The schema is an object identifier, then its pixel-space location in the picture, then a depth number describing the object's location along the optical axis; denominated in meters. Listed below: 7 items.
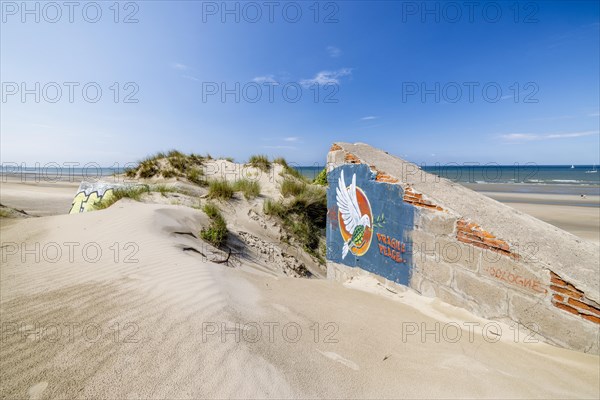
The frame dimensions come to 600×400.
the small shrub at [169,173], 11.78
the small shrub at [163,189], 8.66
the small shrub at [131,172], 13.30
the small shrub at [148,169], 12.61
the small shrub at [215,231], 5.95
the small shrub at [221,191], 9.08
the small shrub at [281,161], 13.78
